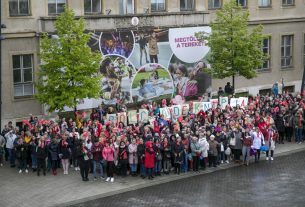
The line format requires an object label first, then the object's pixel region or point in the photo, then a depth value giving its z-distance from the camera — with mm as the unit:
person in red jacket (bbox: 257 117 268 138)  25203
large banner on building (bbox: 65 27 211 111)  32625
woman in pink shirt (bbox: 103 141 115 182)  22062
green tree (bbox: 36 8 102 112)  27125
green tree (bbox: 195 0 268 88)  33781
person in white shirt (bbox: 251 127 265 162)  24453
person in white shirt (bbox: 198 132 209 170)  23297
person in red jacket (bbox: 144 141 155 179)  22281
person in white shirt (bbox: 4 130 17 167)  24109
